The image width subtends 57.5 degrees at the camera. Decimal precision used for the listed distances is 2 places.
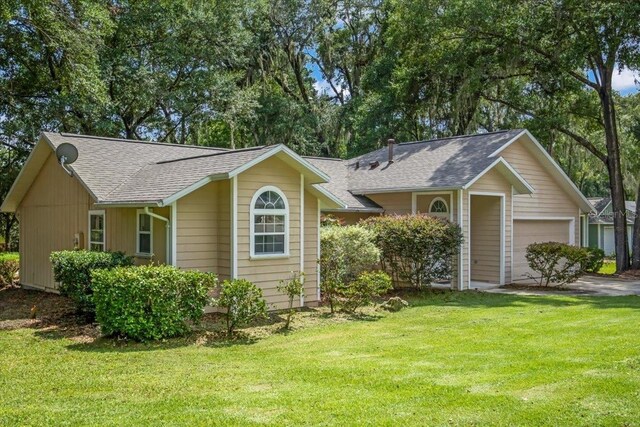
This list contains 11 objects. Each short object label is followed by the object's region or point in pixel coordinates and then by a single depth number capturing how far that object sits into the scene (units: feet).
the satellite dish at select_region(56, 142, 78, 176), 43.14
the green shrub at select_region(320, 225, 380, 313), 44.11
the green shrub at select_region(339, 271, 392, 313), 38.66
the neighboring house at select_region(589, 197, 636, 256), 112.32
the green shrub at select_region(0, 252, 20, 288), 56.34
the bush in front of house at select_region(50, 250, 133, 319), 34.71
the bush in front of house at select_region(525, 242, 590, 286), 50.44
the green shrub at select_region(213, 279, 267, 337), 31.32
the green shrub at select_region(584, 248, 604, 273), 70.85
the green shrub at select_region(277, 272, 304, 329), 33.95
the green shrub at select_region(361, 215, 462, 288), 47.09
